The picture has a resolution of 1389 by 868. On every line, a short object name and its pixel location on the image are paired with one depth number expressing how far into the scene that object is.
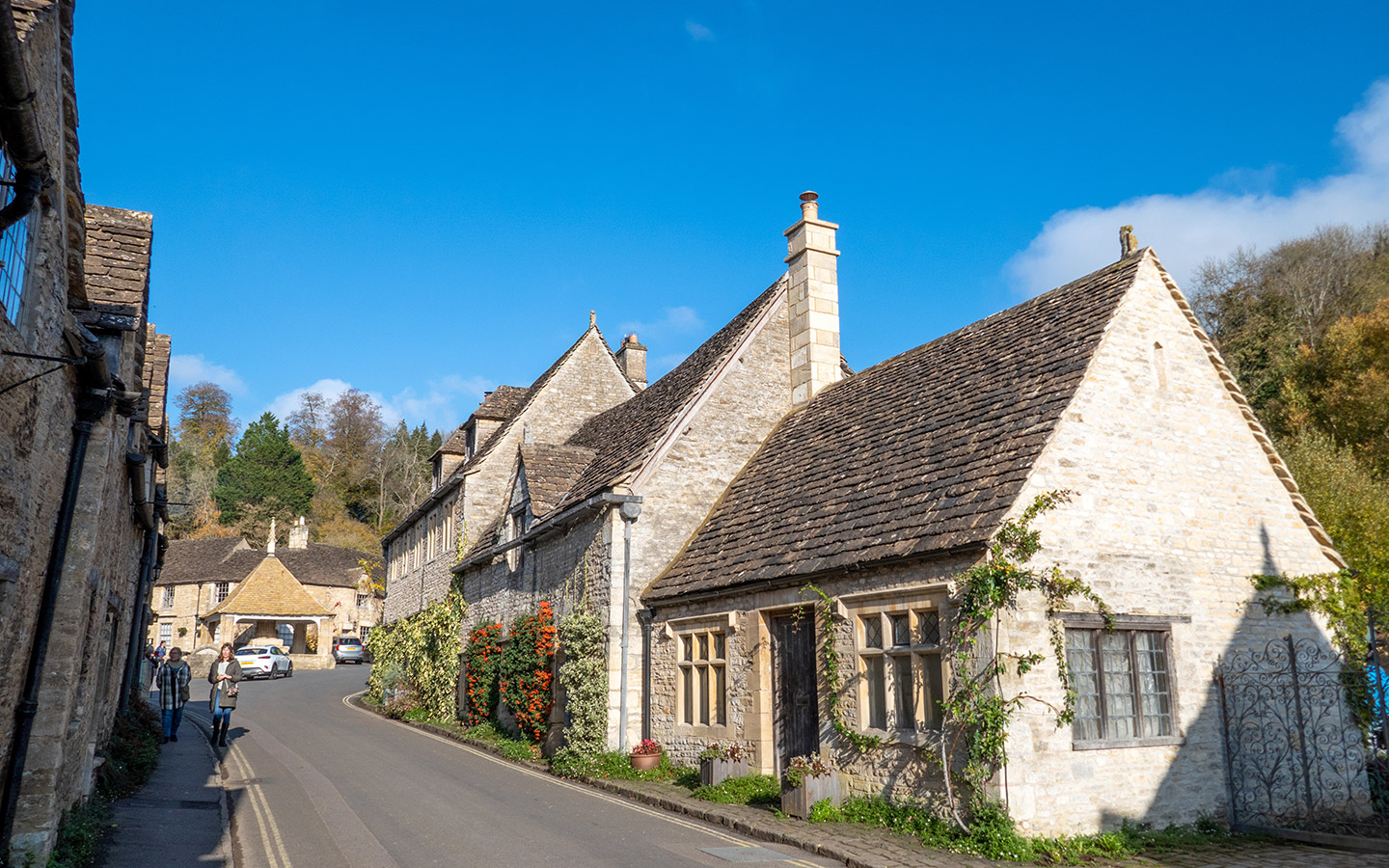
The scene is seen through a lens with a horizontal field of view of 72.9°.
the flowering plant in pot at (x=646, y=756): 16.22
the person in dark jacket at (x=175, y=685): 20.83
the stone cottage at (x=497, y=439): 28.03
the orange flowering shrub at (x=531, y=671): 19.14
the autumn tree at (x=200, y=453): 72.00
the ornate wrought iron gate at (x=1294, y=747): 11.40
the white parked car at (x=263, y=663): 45.22
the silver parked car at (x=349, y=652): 56.75
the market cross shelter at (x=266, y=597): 55.84
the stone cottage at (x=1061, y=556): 10.78
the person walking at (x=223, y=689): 20.28
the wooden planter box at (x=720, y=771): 13.97
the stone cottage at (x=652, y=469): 17.50
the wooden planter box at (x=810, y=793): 11.91
